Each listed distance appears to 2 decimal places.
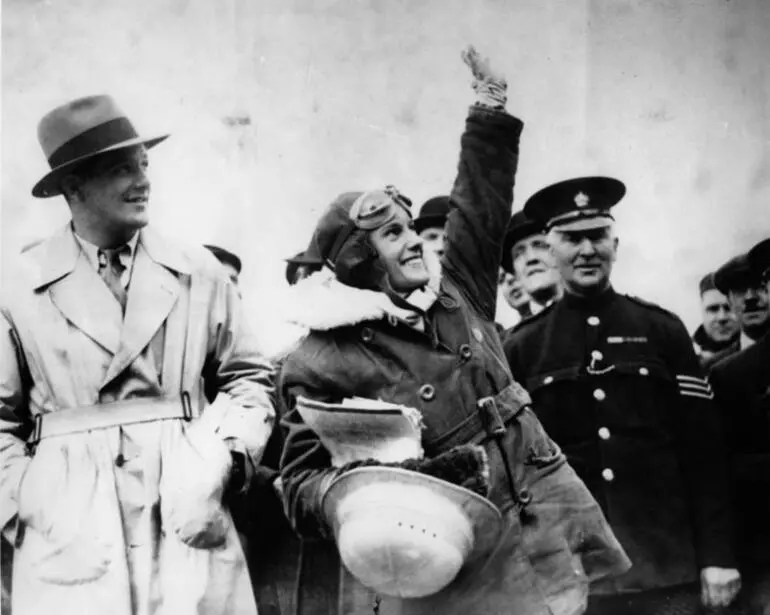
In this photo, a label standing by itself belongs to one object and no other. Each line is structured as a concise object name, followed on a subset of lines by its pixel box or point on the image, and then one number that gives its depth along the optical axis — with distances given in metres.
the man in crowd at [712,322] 3.89
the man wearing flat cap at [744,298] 3.92
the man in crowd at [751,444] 3.72
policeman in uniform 3.66
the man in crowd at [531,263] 3.90
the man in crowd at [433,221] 3.77
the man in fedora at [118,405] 3.38
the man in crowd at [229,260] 3.86
